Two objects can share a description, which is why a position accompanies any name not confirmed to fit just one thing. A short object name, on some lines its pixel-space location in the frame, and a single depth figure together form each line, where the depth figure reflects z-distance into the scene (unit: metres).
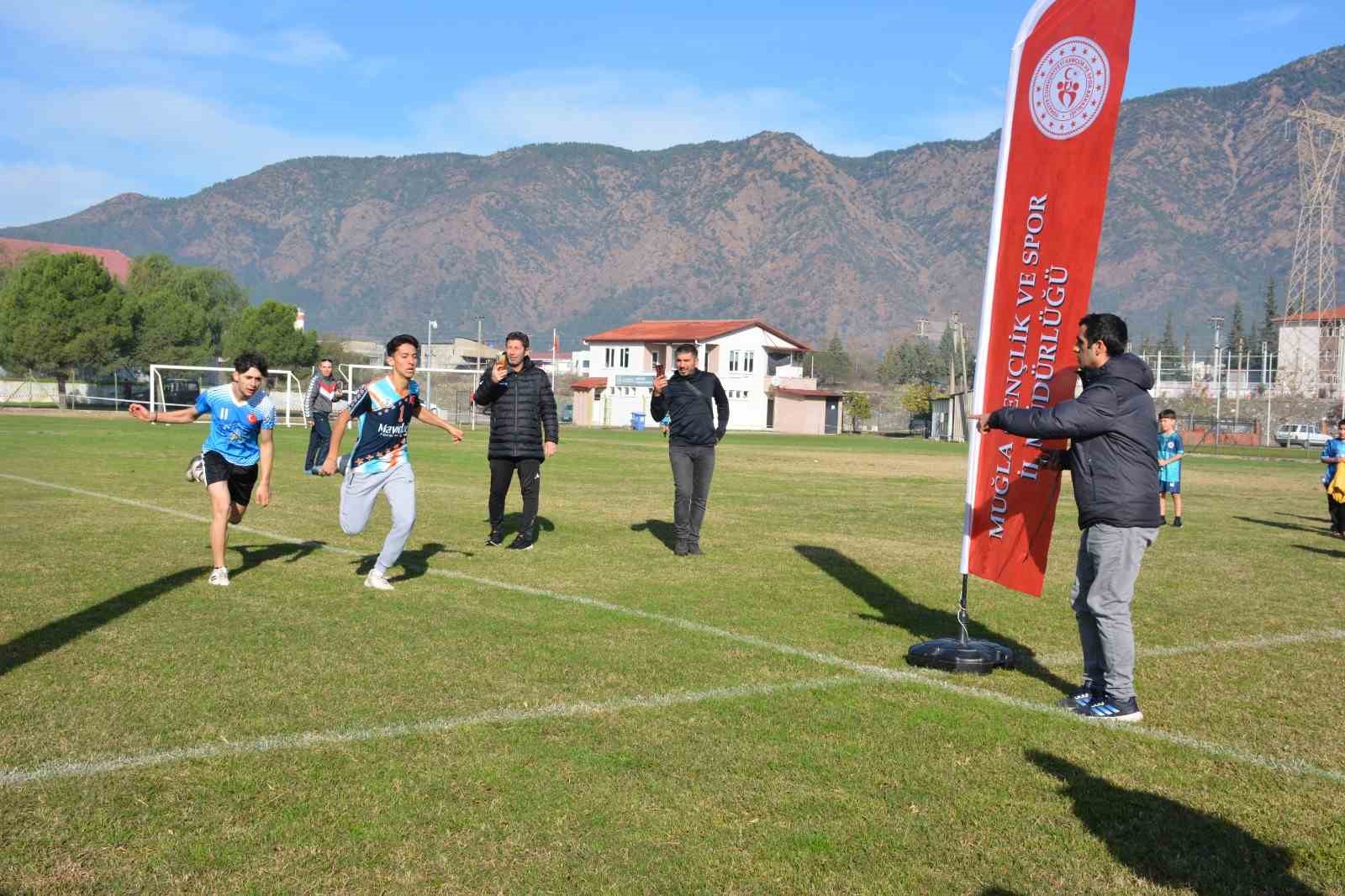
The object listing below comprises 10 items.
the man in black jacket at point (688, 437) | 12.44
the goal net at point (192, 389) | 59.34
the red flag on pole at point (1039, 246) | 7.12
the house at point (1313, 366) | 87.67
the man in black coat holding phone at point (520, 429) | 12.52
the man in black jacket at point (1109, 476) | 6.37
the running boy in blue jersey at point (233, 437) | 9.73
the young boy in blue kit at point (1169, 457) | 18.04
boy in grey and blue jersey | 9.69
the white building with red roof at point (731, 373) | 89.68
